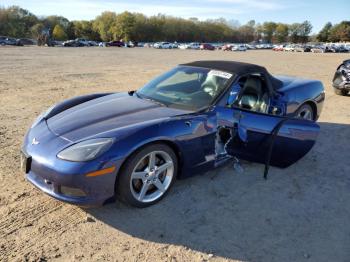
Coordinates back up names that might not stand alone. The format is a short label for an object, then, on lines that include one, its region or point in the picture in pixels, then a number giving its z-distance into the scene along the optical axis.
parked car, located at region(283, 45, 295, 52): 78.10
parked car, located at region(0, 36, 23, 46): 63.24
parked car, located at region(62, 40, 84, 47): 68.31
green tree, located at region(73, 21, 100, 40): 118.22
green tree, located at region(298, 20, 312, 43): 158.88
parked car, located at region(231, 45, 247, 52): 71.88
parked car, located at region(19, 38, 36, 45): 70.78
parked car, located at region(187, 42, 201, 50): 76.39
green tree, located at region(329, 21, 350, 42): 138.12
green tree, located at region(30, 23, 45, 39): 94.56
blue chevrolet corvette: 3.32
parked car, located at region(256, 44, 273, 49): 96.36
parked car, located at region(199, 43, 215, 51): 73.34
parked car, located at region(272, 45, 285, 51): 81.54
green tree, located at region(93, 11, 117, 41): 119.86
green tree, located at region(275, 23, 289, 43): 158.88
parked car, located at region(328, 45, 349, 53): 76.21
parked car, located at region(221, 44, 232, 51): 75.24
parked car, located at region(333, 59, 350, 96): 10.18
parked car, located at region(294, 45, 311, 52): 76.81
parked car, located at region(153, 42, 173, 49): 74.38
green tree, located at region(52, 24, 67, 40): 103.56
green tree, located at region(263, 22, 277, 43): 164.50
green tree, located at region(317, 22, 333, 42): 149.25
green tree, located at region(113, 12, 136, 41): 118.84
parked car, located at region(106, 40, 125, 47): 74.96
